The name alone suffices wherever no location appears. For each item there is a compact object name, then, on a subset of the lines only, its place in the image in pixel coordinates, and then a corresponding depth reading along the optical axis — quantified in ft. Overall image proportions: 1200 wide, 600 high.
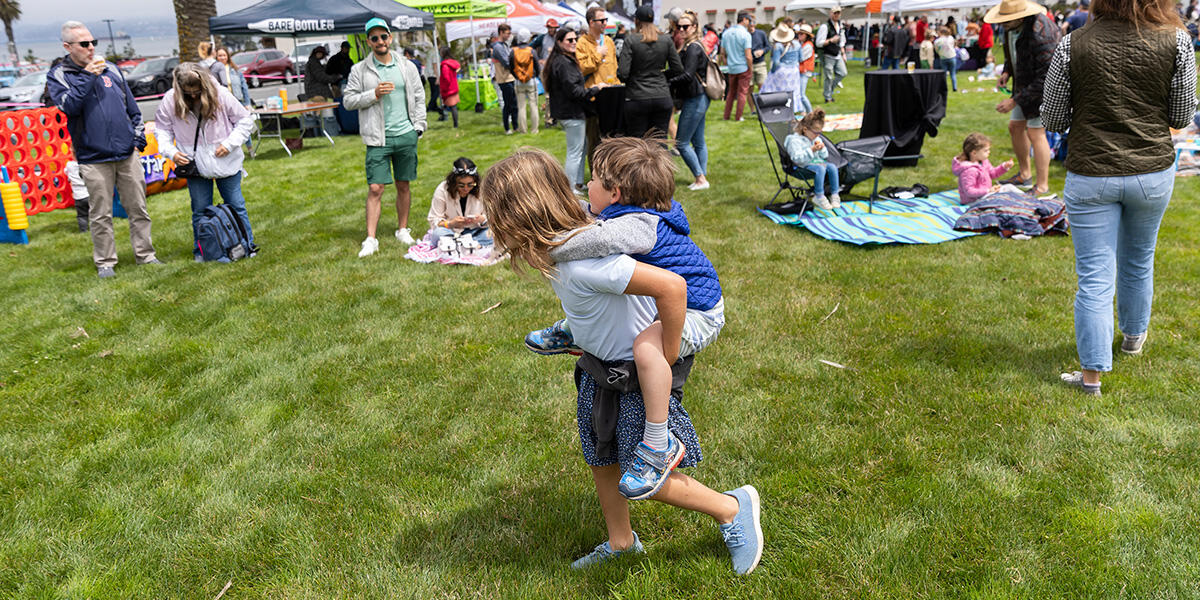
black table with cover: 30.42
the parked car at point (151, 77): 77.25
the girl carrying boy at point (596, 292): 7.09
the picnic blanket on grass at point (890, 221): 22.20
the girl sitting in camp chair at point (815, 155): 25.52
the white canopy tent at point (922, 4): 82.63
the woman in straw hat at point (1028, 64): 23.27
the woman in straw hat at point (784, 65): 45.01
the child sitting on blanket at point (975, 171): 25.17
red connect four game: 28.63
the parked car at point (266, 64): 95.20
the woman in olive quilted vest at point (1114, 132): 11.17
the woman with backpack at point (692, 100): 27.27
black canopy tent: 45.37
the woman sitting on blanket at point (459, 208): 23.20
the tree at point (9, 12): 208.95
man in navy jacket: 20.56
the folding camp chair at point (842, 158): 26.16
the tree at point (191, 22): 55.72
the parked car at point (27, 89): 59.31
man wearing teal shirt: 22.12
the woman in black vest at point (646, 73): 25.72
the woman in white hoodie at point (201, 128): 21.94
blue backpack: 23.12
